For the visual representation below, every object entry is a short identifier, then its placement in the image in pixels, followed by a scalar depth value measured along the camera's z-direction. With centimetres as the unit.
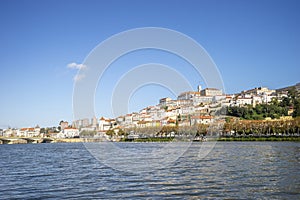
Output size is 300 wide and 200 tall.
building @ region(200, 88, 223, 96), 16850
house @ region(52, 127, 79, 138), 16888
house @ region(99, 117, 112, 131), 16612
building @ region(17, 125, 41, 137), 19555
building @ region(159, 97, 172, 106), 19228
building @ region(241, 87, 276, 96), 15788
